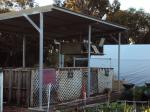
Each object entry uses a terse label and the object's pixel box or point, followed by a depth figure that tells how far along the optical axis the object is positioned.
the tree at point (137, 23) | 40.56
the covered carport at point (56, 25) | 12.55
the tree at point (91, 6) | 41.81
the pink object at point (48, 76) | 11.12
